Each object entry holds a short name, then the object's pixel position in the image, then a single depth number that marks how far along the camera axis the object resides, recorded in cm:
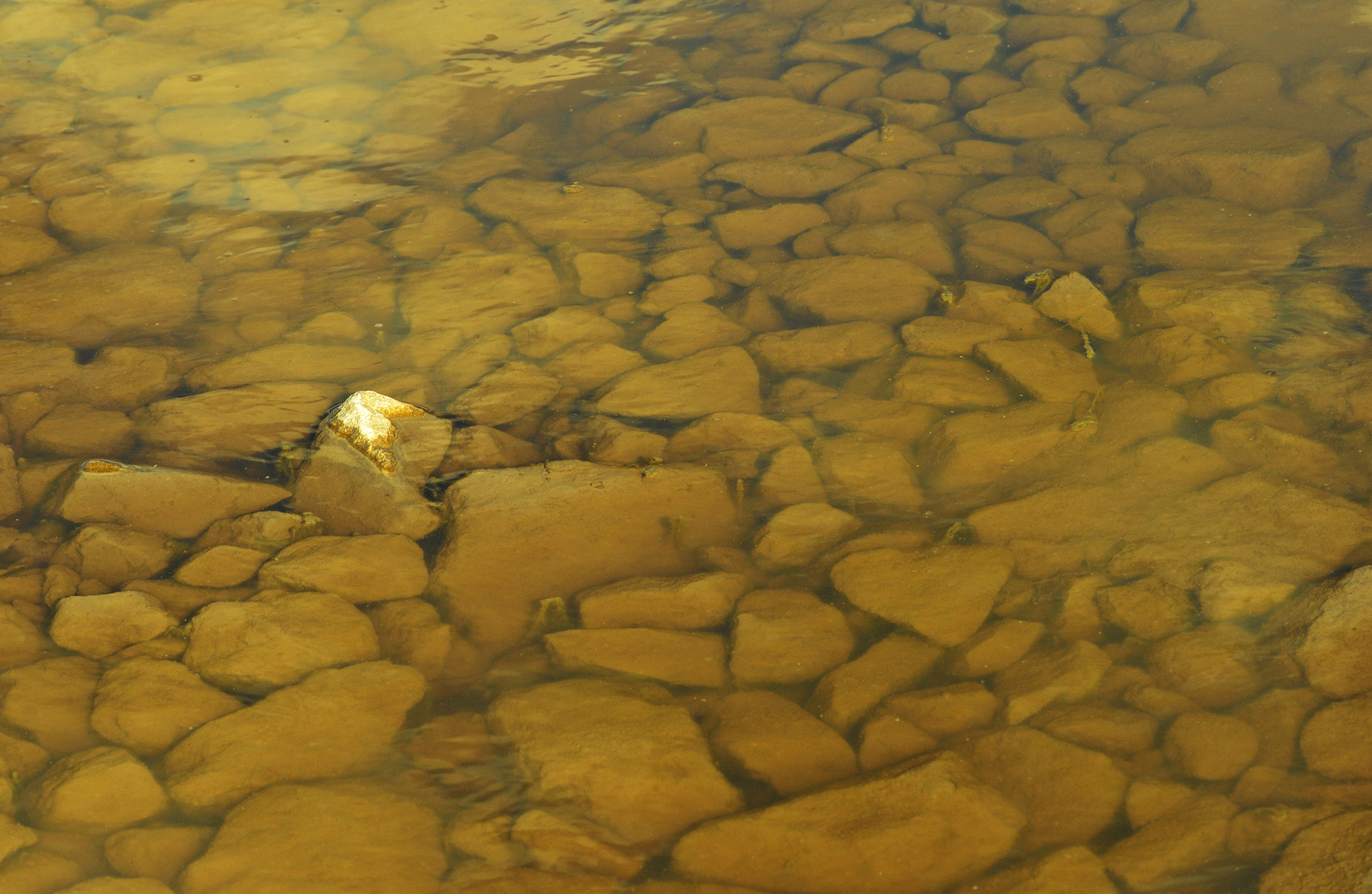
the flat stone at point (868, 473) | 321
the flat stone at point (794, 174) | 490
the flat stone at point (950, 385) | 356
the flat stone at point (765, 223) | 457
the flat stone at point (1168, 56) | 563
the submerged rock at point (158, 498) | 316
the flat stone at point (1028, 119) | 521
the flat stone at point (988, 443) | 328
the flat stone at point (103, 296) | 409
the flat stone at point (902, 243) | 434
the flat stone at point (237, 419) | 351
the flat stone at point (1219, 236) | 412
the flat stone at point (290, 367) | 381
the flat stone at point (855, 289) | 405
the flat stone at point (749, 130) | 523
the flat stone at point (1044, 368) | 354
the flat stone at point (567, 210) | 463
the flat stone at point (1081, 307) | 382
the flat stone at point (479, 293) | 409
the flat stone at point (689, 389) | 362
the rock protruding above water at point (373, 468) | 319
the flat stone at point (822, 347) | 383
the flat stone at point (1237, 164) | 457
